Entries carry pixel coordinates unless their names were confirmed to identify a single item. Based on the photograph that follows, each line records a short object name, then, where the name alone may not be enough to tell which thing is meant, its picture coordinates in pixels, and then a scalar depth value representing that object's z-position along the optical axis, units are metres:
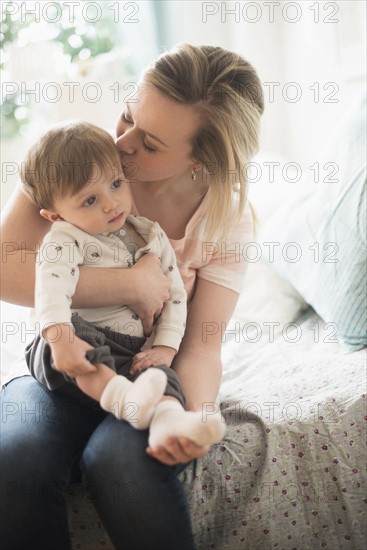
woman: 0.97
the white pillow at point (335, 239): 1.49
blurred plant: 2.84
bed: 1.11
